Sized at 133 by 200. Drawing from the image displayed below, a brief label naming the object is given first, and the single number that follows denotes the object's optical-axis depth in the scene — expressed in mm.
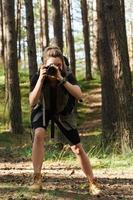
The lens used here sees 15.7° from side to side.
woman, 5586
